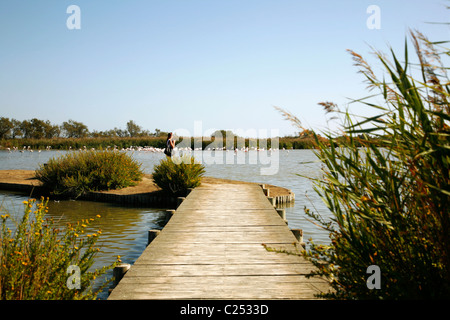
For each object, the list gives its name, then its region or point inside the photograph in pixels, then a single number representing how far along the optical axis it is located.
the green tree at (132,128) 85.97
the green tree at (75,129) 75.16
